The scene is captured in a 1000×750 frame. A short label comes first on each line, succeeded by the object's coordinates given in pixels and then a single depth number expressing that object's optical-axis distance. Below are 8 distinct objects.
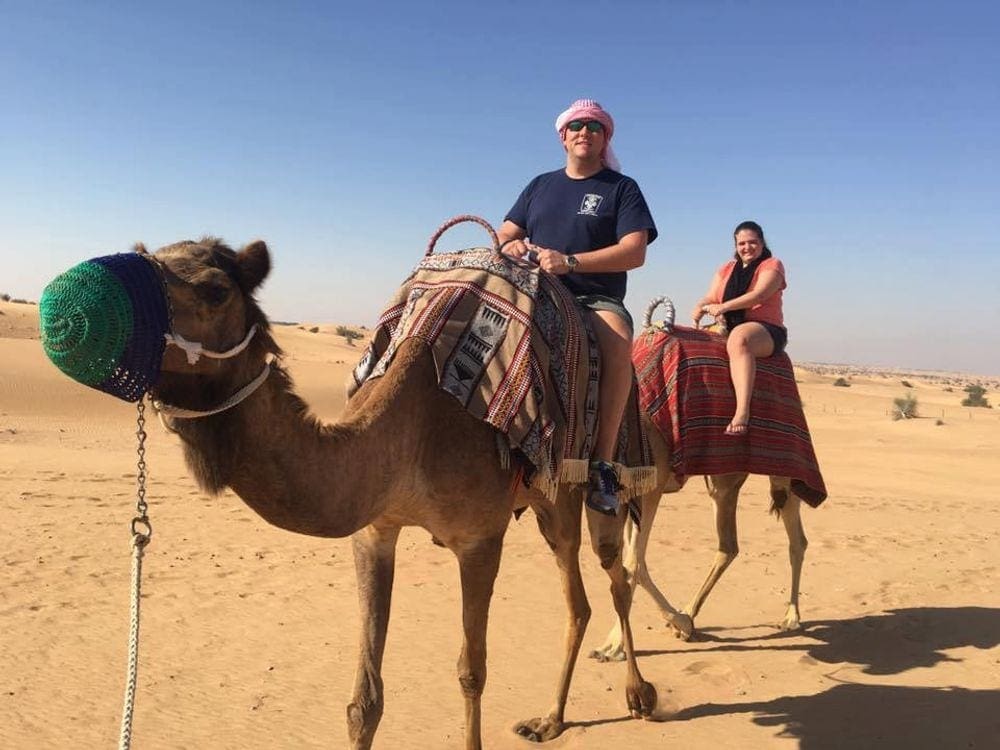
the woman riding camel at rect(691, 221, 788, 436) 5.53
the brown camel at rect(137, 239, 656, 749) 2.23
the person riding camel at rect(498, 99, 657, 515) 3.83
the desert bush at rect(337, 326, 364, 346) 45.18
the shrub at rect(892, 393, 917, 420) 25.97
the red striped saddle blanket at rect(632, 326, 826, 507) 5.46
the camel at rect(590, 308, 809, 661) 5.41
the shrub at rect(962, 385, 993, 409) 34.47
